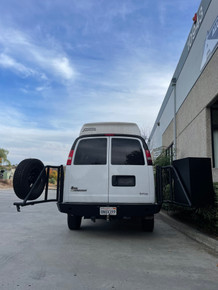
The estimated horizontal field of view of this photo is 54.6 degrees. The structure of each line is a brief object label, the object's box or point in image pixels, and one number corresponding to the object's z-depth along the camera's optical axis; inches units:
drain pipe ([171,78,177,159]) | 462.4
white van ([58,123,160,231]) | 170.5
